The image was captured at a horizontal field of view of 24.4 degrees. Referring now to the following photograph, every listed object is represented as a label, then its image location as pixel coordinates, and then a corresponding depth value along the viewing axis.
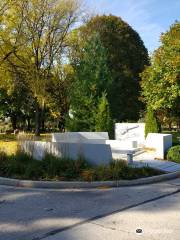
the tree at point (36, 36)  29.81
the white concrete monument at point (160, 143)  15.66
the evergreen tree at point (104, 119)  23.59
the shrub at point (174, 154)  14.53
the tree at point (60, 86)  38.69
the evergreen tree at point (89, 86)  24.97
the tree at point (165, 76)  26.11
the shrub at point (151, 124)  22.02
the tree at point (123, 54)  40.31
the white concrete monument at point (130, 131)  22.00
